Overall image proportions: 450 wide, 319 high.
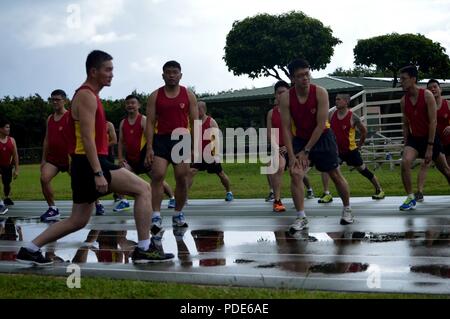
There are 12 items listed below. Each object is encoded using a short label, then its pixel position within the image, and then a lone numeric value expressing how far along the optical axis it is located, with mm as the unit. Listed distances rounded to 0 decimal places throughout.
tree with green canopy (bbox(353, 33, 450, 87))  53312
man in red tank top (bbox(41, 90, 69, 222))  12398
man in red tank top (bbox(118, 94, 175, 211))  13352
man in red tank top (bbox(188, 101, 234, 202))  14982
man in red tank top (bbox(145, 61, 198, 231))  9539
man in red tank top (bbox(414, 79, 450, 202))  12976
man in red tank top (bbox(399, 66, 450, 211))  11477
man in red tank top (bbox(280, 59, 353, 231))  9484
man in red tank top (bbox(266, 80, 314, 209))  12773
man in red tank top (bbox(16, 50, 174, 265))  7117
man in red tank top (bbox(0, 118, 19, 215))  16734
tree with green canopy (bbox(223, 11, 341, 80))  54531
